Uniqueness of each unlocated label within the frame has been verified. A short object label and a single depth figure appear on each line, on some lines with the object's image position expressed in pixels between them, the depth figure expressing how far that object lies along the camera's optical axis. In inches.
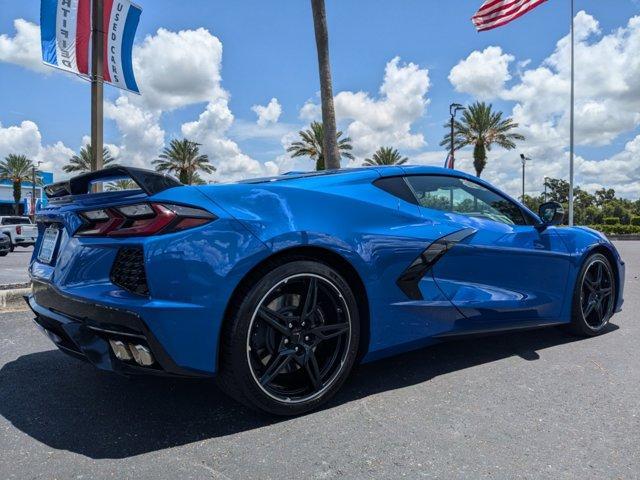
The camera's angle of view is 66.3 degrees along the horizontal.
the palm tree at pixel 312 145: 1241.8
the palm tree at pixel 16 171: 1888.5
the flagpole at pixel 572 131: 975.6
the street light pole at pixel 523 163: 1766.7
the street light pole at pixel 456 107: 949.8
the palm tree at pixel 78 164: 1545.3
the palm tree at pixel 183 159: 1429.6
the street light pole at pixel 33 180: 1823.8
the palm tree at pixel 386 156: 1396.4
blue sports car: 84.6
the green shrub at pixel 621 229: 1387.8
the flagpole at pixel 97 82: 262.5
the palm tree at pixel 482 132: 1280.8
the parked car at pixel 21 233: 798.5
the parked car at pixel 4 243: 577.0
